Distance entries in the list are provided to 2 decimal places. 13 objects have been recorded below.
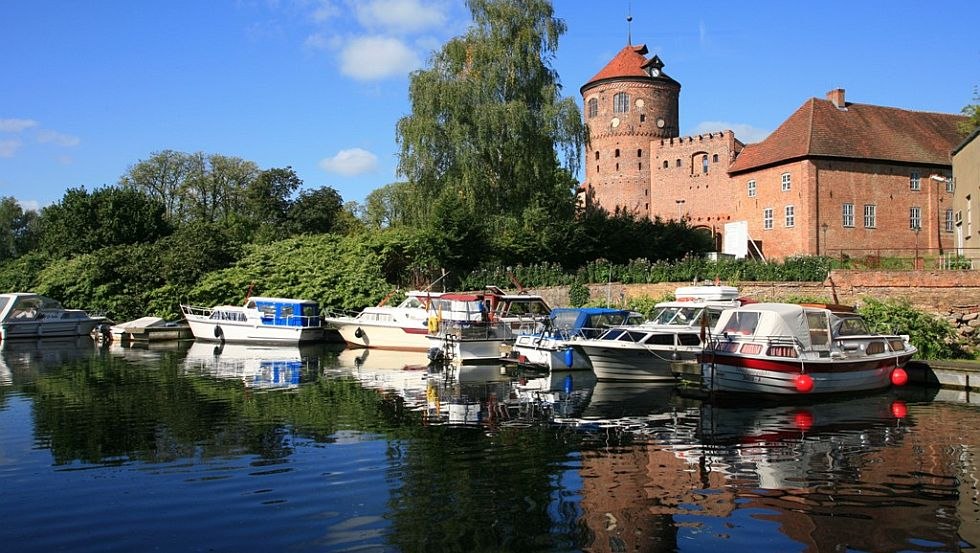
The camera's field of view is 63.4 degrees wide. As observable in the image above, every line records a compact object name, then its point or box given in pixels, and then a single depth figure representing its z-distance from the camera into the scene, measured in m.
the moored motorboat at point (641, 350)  21.50
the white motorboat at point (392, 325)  32.31
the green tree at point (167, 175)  77.94
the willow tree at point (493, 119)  39.78
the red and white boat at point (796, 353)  18.02
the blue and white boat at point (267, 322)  36.66
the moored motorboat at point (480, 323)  27.25
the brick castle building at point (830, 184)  46.06
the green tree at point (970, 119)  46.13
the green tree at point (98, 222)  54.12
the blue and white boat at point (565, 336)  23.92
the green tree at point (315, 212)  72.12
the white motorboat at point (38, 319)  41.72
